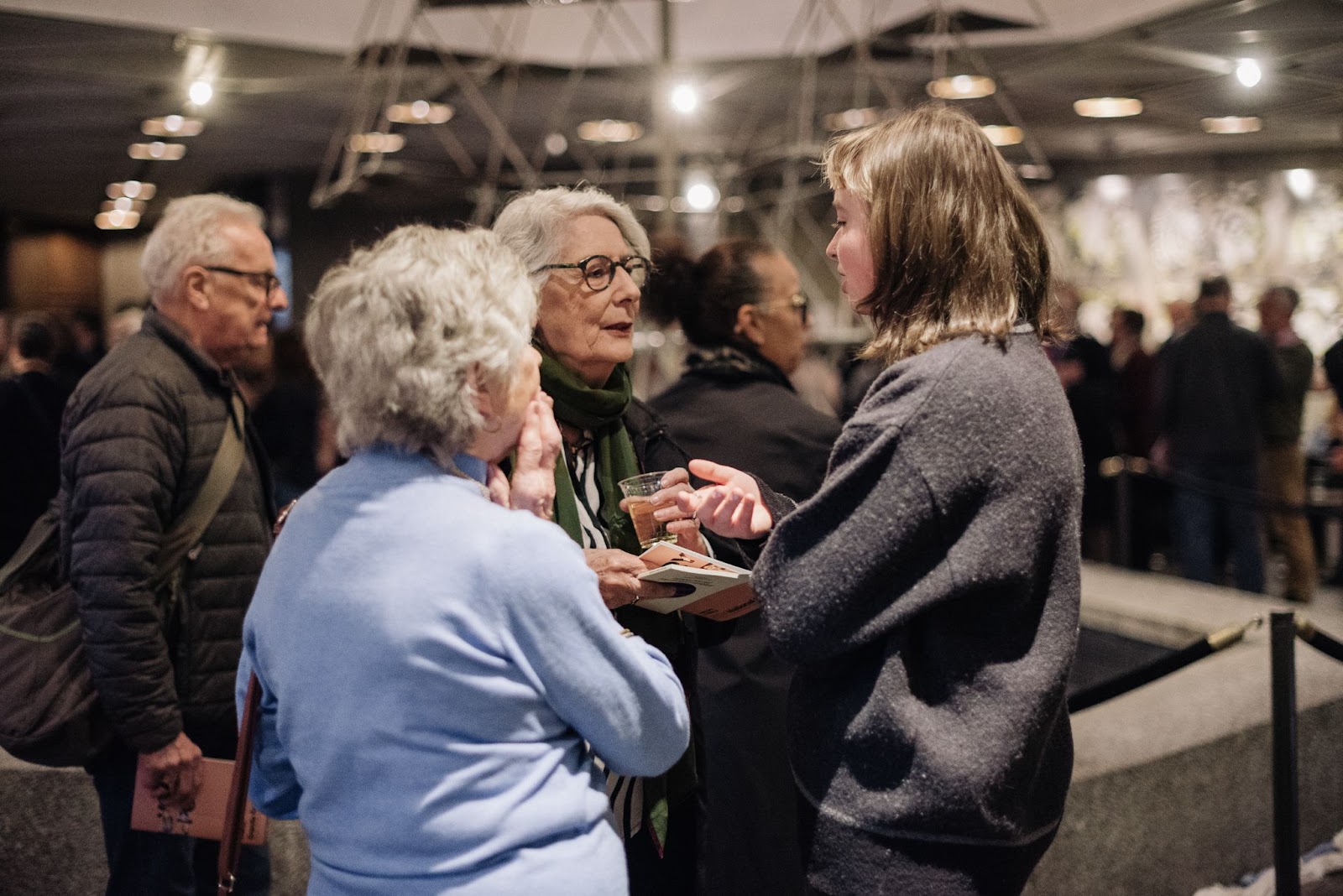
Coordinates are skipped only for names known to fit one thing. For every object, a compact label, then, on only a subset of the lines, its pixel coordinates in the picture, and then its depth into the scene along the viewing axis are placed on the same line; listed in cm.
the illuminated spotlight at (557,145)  953
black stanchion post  263
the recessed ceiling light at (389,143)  838
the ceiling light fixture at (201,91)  648
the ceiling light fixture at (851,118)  621
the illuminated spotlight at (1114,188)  987
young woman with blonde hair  145
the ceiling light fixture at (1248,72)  448
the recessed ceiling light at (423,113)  669
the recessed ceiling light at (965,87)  609
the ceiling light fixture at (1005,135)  584
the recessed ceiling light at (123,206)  705
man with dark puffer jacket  205
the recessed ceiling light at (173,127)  736
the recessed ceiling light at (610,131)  860
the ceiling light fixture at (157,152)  758
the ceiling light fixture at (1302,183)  440
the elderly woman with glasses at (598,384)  196
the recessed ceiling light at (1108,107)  735
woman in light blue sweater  126
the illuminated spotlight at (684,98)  467
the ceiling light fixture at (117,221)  672
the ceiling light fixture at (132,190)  726
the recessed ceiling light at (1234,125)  491
